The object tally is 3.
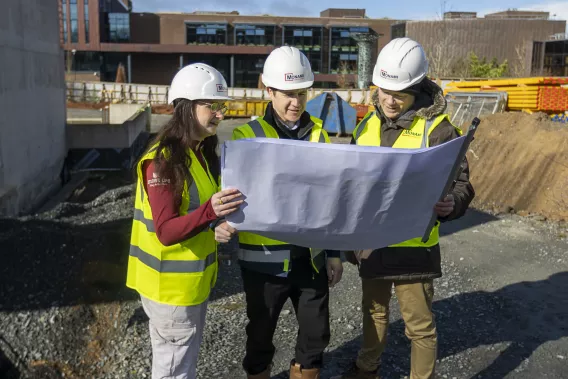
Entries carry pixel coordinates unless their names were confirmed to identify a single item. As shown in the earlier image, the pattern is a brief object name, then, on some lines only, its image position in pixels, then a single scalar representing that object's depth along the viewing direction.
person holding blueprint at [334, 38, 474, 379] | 3.06
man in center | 2.98
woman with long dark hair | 2.59
